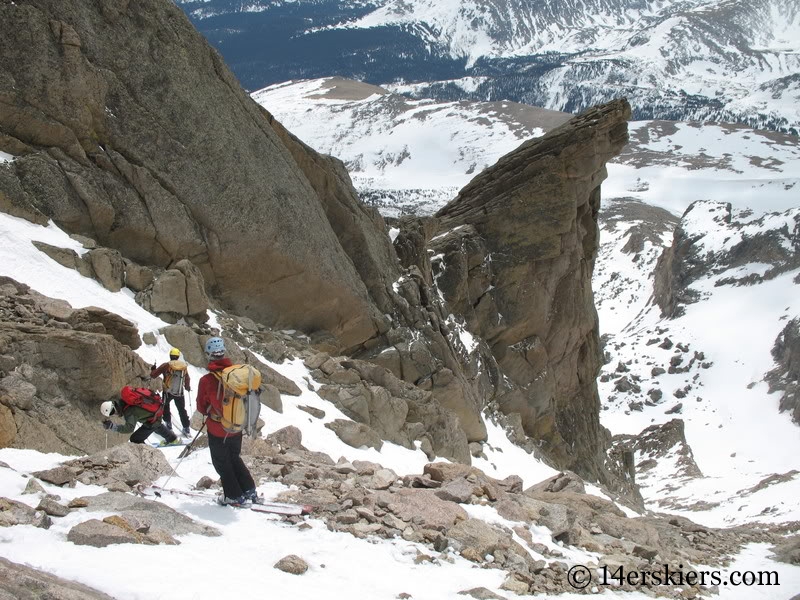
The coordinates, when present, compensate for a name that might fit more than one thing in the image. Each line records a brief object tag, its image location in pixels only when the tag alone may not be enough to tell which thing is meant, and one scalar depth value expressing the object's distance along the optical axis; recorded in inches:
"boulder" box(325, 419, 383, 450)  684.7
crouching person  454.6
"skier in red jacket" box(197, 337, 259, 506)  376.2
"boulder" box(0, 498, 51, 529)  274.7
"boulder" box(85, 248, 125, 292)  612.7
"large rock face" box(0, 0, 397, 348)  644.1
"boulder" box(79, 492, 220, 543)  309.4
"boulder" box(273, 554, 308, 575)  295.3
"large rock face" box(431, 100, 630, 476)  1435.8
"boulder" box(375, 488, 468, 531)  402.6
